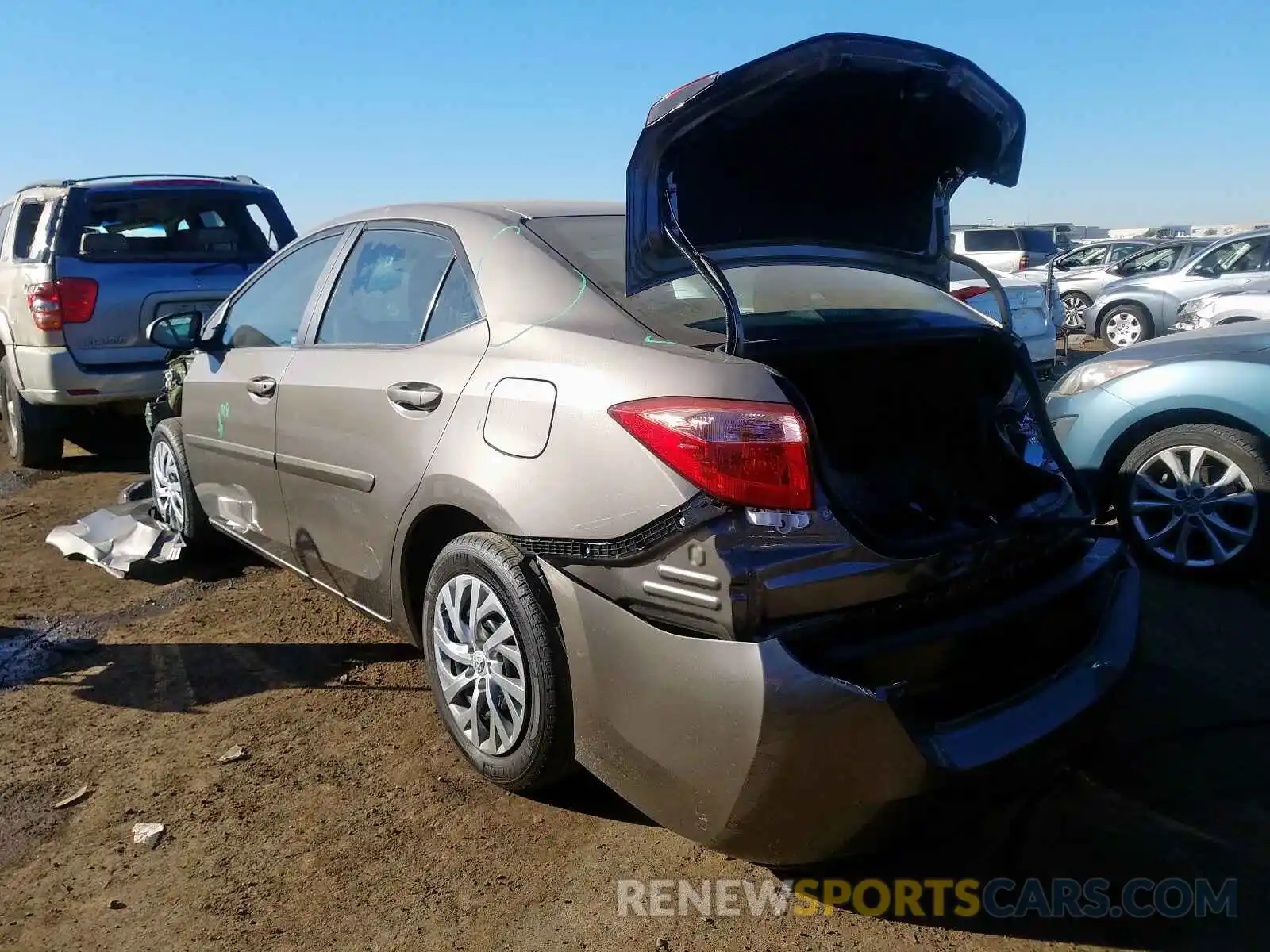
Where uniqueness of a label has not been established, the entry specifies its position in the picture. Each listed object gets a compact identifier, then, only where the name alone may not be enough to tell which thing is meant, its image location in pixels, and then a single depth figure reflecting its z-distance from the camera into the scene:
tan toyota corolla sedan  2.16
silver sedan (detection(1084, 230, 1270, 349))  12.53
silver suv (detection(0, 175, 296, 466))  6.48
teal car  4.36
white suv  18.14
